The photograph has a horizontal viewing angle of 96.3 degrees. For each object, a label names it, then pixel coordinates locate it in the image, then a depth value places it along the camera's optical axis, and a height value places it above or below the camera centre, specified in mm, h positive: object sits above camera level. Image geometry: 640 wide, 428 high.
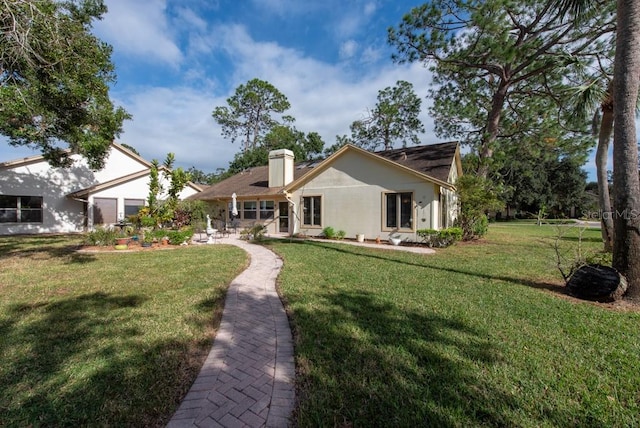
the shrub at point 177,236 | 13118 -883
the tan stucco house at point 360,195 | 13602 +1179
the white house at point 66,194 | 18406 +1549
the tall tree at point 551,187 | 40500 +4161
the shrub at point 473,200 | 13633 +755
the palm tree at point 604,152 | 8367 +2012
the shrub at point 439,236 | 12734 -907
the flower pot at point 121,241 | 12070 -1021
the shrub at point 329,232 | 15601 -868
